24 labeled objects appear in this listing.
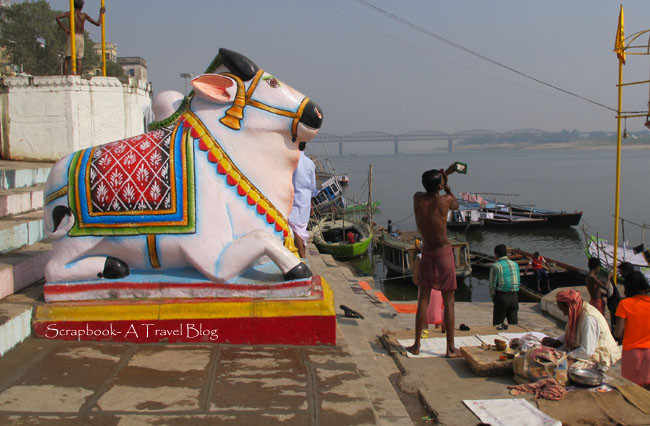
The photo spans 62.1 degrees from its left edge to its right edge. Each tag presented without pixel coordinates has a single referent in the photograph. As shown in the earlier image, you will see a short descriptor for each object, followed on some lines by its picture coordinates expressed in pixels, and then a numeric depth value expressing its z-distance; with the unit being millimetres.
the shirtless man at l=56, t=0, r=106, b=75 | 9992
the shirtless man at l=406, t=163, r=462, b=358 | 4742
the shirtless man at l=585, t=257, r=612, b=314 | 7488
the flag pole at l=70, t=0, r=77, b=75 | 9562
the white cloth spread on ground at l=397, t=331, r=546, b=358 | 4941
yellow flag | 9422
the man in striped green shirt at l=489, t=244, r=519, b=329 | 6715
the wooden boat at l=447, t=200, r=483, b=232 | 32375
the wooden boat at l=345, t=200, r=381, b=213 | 33931
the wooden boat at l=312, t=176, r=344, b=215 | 28625
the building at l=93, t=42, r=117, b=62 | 51478
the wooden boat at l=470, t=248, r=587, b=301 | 17281
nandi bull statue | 4594
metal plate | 4055
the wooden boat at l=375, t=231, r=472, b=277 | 19234
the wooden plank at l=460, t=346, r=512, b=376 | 4371
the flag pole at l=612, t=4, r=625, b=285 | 9367
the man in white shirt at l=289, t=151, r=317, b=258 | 7102
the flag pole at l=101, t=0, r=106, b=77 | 10234
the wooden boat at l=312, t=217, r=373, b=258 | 24359
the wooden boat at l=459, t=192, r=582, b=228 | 33344
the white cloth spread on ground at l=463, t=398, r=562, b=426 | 3613
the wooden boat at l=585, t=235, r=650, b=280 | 15827
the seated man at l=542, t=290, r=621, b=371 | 4352
